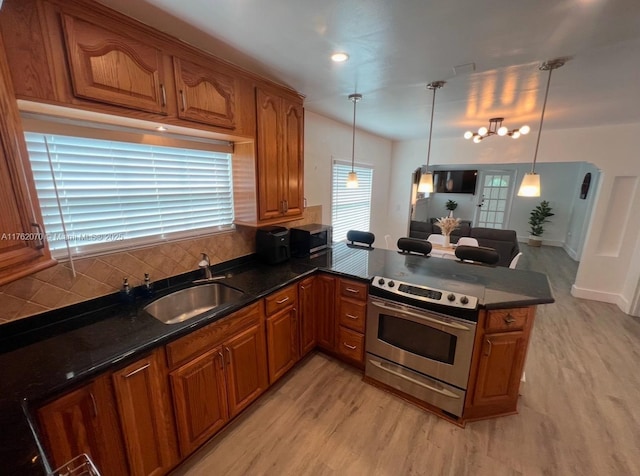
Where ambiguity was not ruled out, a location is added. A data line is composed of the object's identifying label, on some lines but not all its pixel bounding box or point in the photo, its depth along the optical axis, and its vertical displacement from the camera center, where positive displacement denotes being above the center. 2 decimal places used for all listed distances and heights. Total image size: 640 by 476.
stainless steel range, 1.78 -1.13
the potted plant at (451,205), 8.44 -0.71
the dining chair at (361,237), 3.12 -0.66
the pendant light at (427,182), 2.67 +0.00
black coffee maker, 2.40 -0.58
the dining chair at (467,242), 3.82 -0.85
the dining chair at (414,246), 2.72 -0.66
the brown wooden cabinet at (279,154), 2.12 +0.22
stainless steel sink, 1.80 -0.87
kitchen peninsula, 0.99 -0.77
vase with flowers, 3.60 -0.58
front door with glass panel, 7.61 -0.43
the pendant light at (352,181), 2.91 +0.00
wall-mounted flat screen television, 7.95 +0.05
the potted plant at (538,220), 7.05 -0.97
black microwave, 2.67 -0.60
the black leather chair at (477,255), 2.45 -0.66
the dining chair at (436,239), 3.90 -0.85
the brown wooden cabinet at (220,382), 1.49 -1.25
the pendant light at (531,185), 2.21 -0.01
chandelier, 2.98 +0.61
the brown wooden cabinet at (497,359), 1.76 -1.18
